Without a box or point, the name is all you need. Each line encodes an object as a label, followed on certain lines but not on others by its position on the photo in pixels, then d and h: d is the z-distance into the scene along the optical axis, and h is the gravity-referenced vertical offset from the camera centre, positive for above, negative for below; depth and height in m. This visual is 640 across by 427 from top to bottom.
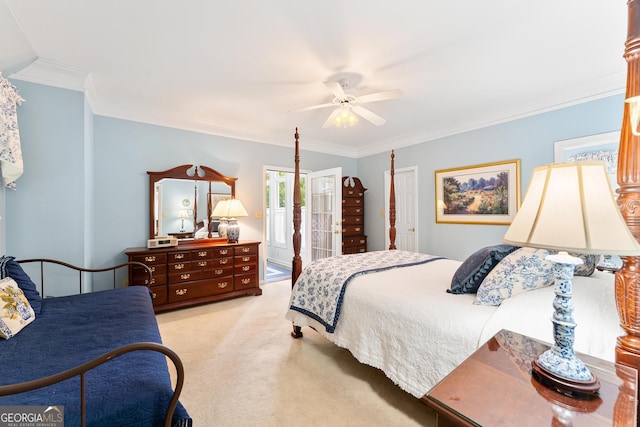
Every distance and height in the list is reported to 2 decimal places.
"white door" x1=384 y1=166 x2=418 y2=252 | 4.68 +0.12
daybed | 0.92 -0.62
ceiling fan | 2.50 +1.08
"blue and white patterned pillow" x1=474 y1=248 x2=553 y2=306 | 1.54 -0.36
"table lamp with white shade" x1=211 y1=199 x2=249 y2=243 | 3.96 +0.04
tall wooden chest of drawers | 5.09 -0.02
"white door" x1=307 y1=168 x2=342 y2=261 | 4.67 +0.06
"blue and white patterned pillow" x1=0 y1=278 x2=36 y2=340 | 1.45 -0.52
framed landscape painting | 3.55 +0.28
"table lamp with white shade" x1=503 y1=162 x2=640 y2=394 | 0.76 -0.05
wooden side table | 0.71 -0.53
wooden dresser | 3.31 -0.72
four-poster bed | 1.30 -0.57
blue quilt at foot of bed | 2.17 -0.55
